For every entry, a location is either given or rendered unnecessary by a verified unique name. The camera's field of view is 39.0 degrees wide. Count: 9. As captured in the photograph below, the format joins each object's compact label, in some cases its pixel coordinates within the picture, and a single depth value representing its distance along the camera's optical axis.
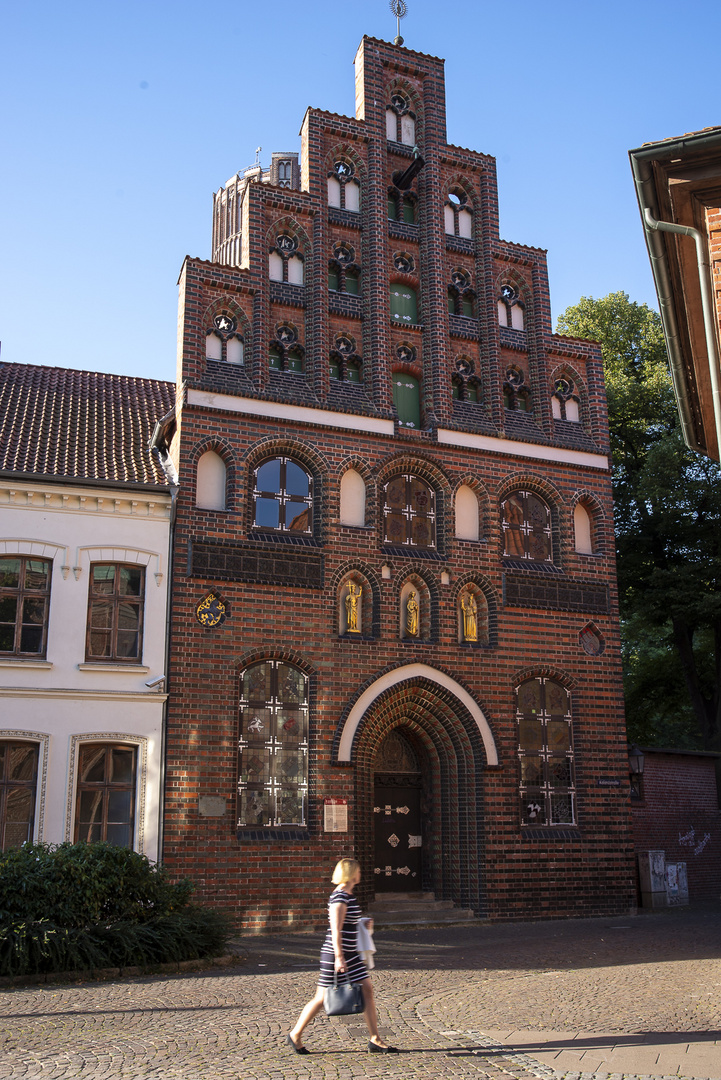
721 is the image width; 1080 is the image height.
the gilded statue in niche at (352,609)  19.67
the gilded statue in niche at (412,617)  20.22
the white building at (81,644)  16.92
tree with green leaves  27.55
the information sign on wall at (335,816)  18.34
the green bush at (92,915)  11.73
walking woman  8.01
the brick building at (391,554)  18.36
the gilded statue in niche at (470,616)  20.70
